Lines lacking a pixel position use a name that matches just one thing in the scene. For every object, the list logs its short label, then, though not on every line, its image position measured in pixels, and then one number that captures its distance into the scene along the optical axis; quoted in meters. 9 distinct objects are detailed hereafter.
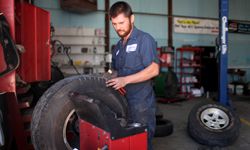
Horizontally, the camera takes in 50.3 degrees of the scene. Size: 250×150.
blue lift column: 4.69
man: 1.87
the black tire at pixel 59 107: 1.91
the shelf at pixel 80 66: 7.51
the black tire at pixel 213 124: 3.51
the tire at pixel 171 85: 7.32
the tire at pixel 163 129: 3.88
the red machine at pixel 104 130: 1.38
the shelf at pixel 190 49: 8.72
